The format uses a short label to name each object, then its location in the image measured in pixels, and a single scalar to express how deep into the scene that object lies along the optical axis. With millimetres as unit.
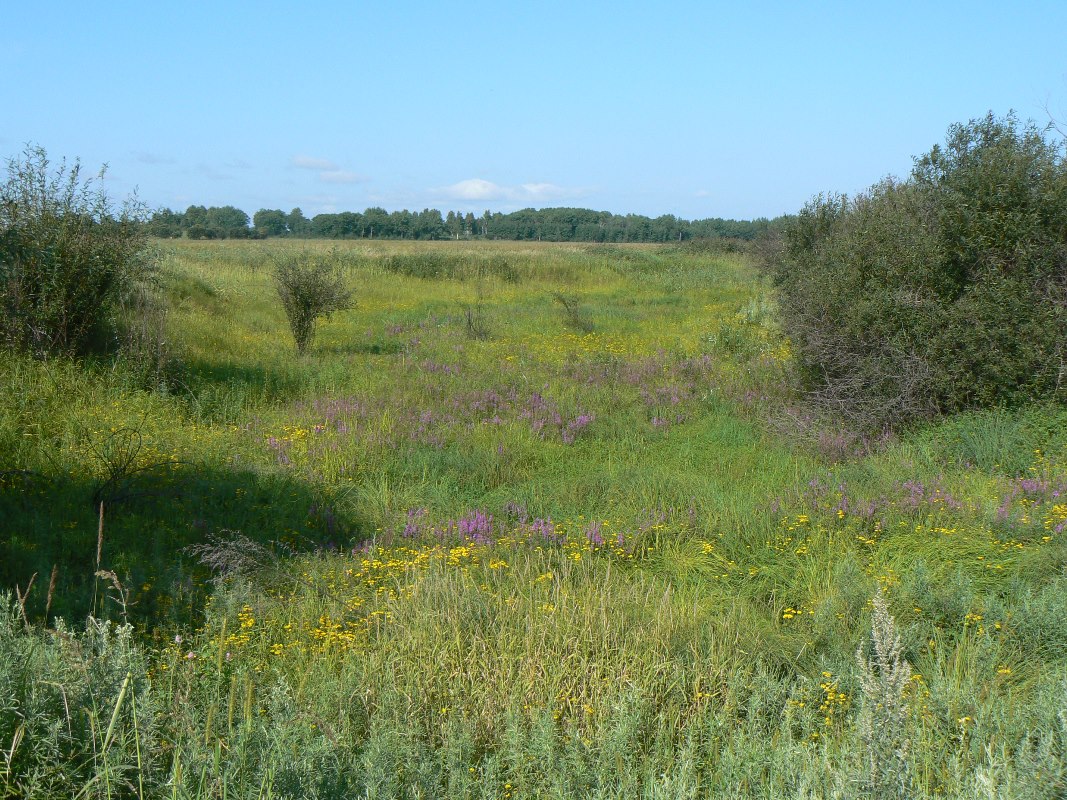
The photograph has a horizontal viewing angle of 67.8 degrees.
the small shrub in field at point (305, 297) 14836
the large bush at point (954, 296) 8562
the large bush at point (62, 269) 10086
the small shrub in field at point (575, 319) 19375
